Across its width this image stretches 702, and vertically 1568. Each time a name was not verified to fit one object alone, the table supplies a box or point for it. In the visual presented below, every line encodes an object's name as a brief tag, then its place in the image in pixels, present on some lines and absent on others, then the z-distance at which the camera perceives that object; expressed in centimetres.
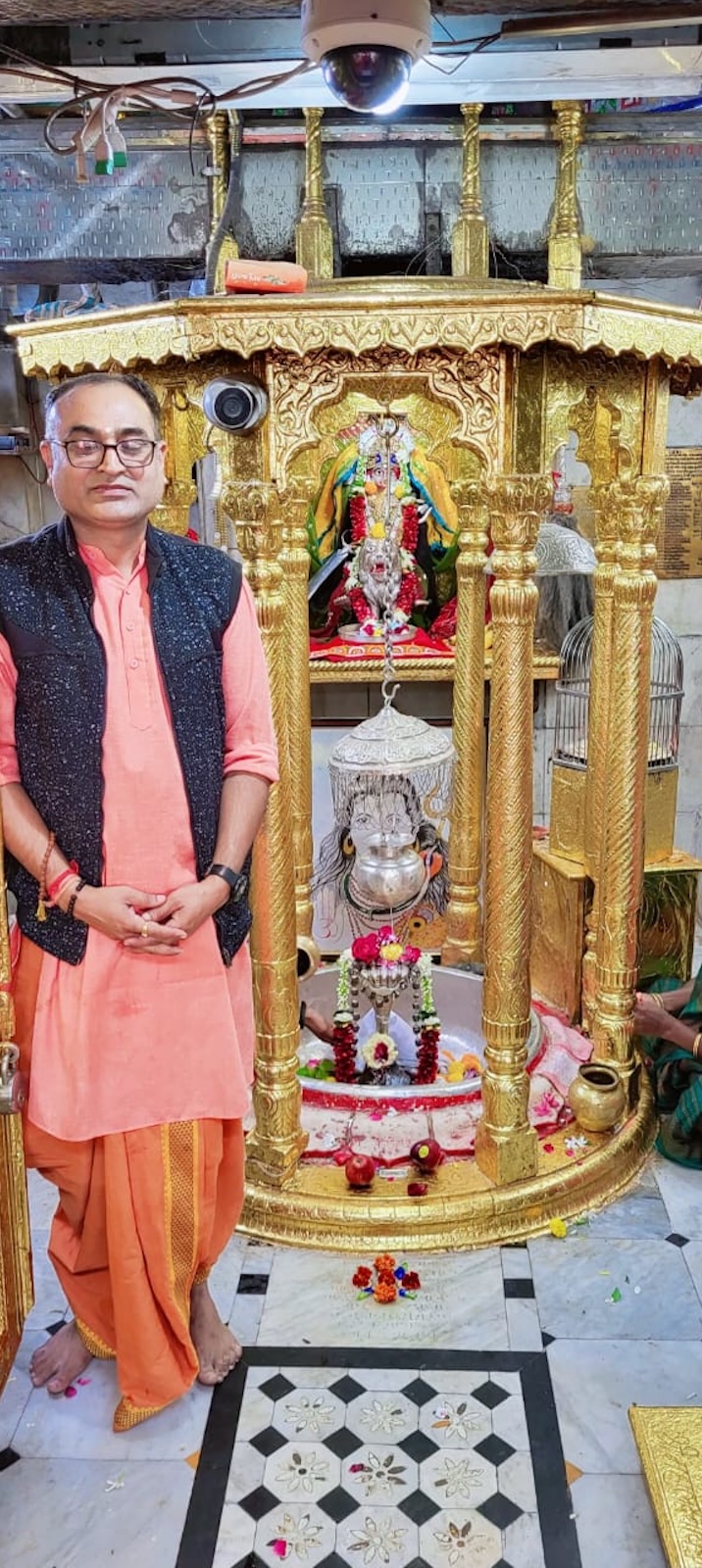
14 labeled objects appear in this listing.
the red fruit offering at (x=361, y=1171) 298
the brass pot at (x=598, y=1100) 324
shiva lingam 344
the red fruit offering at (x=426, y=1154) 304
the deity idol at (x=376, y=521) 530
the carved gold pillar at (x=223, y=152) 374
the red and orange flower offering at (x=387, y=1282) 276
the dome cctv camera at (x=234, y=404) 259
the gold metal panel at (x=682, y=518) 539
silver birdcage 409
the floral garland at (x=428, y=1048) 355
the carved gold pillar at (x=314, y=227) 378
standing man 211
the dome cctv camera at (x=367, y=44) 246
